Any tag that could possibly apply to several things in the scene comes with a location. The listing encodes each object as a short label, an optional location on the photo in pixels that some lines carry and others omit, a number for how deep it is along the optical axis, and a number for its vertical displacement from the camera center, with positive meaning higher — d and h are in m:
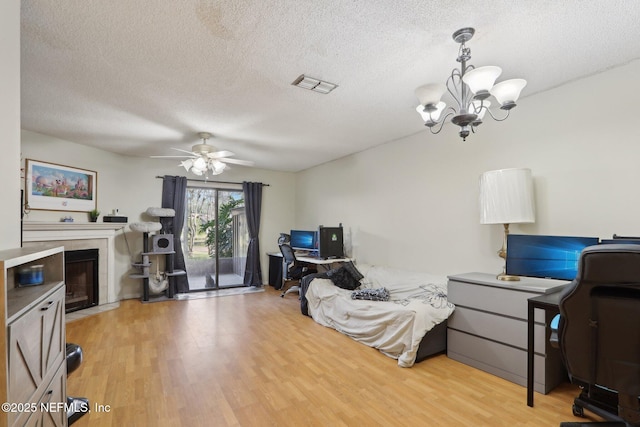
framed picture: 3.97 +0.35
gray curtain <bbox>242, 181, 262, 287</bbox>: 6.26 -0.37
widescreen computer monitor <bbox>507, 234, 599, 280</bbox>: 2.29 -0.31
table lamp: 2.57 +0.16
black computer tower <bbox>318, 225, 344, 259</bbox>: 4.97 -0.47
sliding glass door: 5.89 -0.51
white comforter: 2.78 -1.02
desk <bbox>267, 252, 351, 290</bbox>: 4.98 -0.98
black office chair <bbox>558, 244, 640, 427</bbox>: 1.40 -0.54
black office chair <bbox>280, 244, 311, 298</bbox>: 5.28 -0.99
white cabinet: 0.95 -0.52
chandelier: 1.70 +0.75
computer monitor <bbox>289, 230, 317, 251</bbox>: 5.66 -0.51
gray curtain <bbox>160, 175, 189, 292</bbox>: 5.50 +0.00
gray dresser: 2.29 -0.97
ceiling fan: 3.70 +0.70
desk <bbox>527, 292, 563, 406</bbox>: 2.04 -0.84
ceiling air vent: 2.47 +1.11
